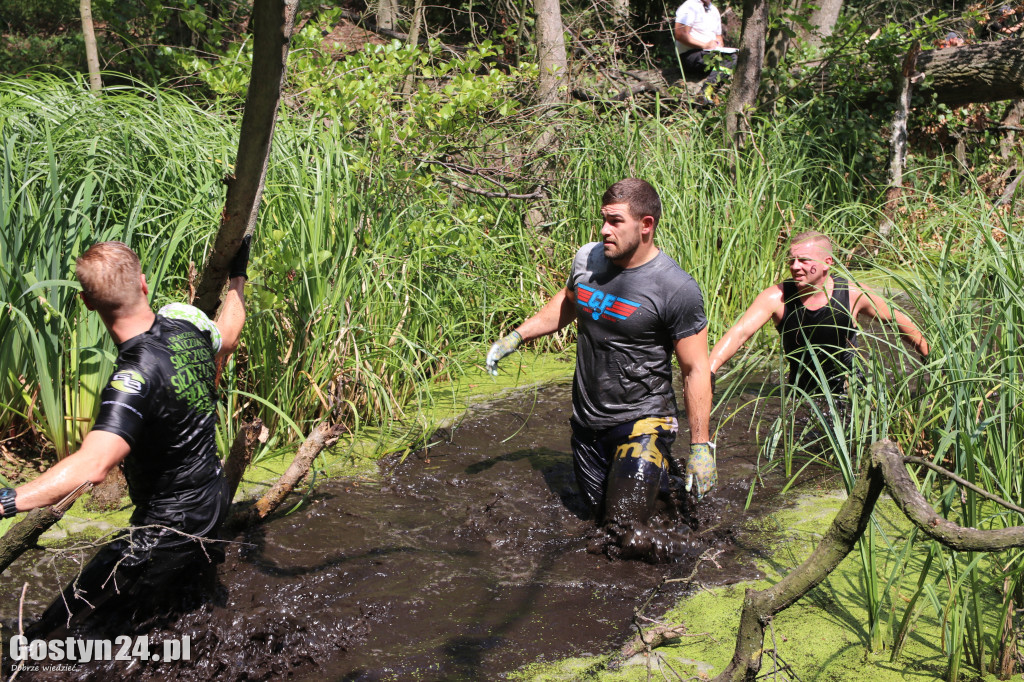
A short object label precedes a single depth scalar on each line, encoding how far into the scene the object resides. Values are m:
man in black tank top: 4.71
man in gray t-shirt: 3.93
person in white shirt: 9.38
